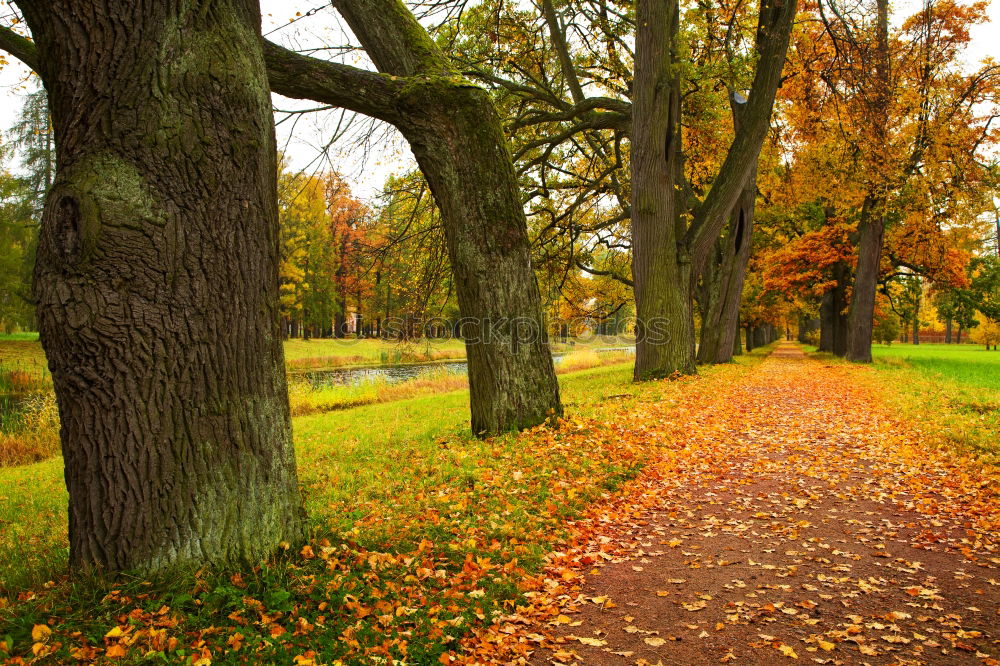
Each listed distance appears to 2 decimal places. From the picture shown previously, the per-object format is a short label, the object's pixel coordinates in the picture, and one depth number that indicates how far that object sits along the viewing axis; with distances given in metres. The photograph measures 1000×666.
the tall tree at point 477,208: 6.51
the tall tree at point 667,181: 11.67
